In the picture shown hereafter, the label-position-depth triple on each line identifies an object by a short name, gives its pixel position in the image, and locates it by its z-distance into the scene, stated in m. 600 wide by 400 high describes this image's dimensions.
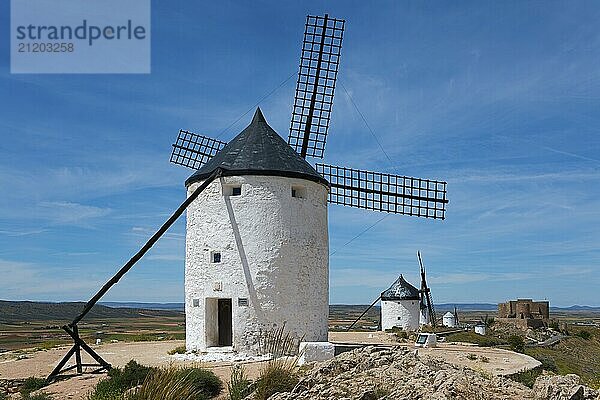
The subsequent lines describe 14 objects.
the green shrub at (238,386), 11.50
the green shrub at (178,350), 18.92
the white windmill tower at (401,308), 39.34
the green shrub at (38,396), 12.38
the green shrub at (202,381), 11.89
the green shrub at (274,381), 11.08
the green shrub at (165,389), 10.05
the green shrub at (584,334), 48.23
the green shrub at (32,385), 13.80
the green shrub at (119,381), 11.41
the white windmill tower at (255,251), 18.00
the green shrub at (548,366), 17.53
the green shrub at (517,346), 24.87
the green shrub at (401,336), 28.23
